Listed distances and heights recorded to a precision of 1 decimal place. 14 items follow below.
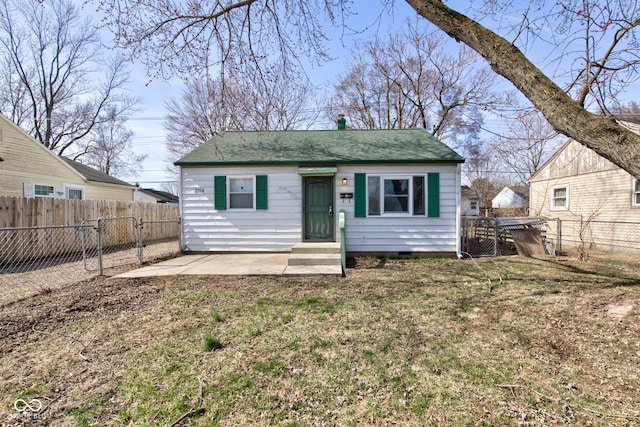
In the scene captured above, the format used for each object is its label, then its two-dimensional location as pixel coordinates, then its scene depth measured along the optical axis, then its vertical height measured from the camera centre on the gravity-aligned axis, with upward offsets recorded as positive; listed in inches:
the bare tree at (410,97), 808.9 +329.8
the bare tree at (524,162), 1068.5 +182.7
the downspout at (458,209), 317.1 +1.3
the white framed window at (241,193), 340.2 +20.4
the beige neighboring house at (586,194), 407.8 +23.7
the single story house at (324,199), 325.1 +13.5
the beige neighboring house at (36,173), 430.3 +64.9
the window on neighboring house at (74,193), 541.2 +35.4
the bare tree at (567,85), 115.3 +64.7
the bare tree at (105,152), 1041.6 +223.3
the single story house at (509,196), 1407.4 +74.8
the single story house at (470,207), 1125.1 +12.3
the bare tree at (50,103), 844.6 +322.8
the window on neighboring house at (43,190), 478.3 +35.3
